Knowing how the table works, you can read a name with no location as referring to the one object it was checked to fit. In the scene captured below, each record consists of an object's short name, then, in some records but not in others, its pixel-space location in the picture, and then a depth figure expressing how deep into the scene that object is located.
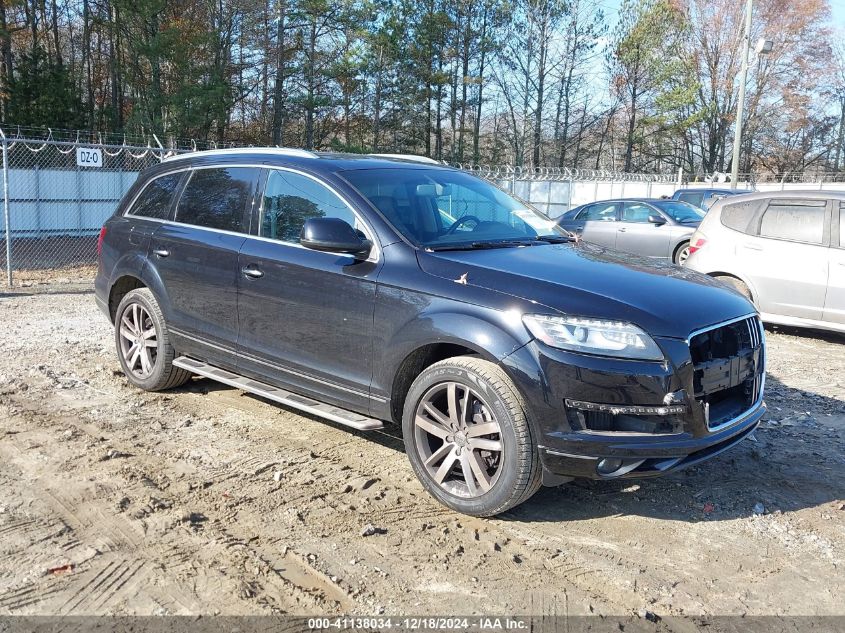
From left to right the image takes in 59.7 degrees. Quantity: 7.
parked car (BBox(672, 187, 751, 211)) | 18.25
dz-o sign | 12.69
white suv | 8.00
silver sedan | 14.38
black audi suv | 3.46
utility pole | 23.17
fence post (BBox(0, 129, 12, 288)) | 10.35
